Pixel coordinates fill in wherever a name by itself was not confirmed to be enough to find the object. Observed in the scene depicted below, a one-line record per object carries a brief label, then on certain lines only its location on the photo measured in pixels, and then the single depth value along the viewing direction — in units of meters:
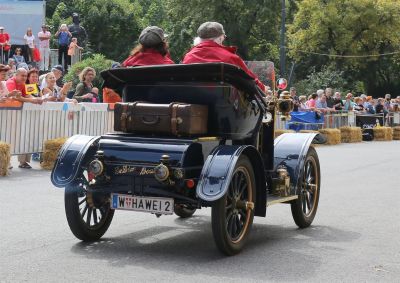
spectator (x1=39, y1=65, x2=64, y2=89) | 16.24
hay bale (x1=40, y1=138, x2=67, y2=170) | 14.13
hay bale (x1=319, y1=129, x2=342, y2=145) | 25.91
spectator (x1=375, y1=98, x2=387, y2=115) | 34.94
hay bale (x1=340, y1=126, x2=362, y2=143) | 28.33
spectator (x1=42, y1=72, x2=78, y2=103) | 15.50
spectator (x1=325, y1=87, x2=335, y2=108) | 28.53
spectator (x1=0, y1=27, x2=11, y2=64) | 26.67
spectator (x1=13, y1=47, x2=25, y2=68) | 25.95
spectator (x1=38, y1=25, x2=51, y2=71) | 29.03
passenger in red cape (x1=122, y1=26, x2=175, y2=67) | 7.82
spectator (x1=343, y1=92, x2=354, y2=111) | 30.45
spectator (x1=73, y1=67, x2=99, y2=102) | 16.30
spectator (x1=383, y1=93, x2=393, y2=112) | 36.03
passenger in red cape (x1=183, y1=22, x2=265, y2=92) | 7.45
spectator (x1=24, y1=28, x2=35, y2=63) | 28.20
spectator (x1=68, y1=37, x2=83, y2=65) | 28.48
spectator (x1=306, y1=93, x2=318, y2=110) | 27.20
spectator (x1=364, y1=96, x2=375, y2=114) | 33.62
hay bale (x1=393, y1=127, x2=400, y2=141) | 34.34
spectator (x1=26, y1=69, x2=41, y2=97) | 15.20
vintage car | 6.86
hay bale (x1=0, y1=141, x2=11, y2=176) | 12.70
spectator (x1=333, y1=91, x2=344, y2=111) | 29.44
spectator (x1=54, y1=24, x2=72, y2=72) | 28.42
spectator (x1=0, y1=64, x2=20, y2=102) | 13.84
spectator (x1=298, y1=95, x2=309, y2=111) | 26.39
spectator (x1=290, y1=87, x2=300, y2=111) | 25.94
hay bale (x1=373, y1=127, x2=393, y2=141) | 31.95
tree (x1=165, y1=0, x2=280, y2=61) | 55.84
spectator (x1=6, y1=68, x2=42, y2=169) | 14.43
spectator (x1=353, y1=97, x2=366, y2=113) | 32.94
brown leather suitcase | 7.07
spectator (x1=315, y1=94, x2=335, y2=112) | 27.34
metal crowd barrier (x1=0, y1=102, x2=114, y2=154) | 13.95
